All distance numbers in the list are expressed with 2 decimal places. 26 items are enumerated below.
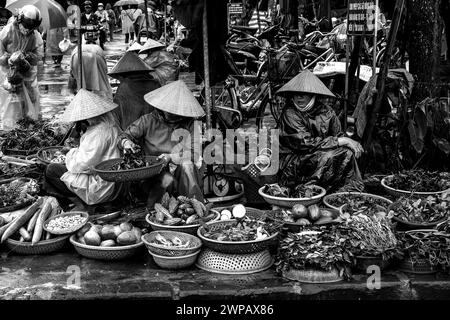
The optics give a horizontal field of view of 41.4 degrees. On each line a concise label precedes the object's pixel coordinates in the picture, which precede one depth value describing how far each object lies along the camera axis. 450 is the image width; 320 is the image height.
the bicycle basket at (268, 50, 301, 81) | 8.65
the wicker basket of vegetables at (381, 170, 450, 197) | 5.07
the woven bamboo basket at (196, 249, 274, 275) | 4.23
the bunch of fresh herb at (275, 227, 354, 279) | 4.07
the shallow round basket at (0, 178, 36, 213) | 4.89
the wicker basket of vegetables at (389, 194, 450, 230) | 4.56
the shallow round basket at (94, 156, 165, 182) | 4.56
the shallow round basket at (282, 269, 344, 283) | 4.09
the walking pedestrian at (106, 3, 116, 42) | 26.33
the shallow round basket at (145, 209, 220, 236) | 4.50
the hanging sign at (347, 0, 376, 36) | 6.48
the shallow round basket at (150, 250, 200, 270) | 4.27
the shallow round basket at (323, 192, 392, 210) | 4.97
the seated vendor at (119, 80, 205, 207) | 5.00
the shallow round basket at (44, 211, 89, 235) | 4.57
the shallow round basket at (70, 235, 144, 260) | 4.39
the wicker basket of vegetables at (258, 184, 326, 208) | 4.77
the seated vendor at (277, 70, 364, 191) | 5.37
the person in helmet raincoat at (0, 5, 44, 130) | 8.00
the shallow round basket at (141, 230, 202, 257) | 4.25
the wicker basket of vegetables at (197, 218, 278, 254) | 4.16
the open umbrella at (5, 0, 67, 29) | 6.46
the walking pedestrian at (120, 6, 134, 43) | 23.16
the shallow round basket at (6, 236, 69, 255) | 4.55
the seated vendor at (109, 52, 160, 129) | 6.20
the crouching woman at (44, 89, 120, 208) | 5.00
